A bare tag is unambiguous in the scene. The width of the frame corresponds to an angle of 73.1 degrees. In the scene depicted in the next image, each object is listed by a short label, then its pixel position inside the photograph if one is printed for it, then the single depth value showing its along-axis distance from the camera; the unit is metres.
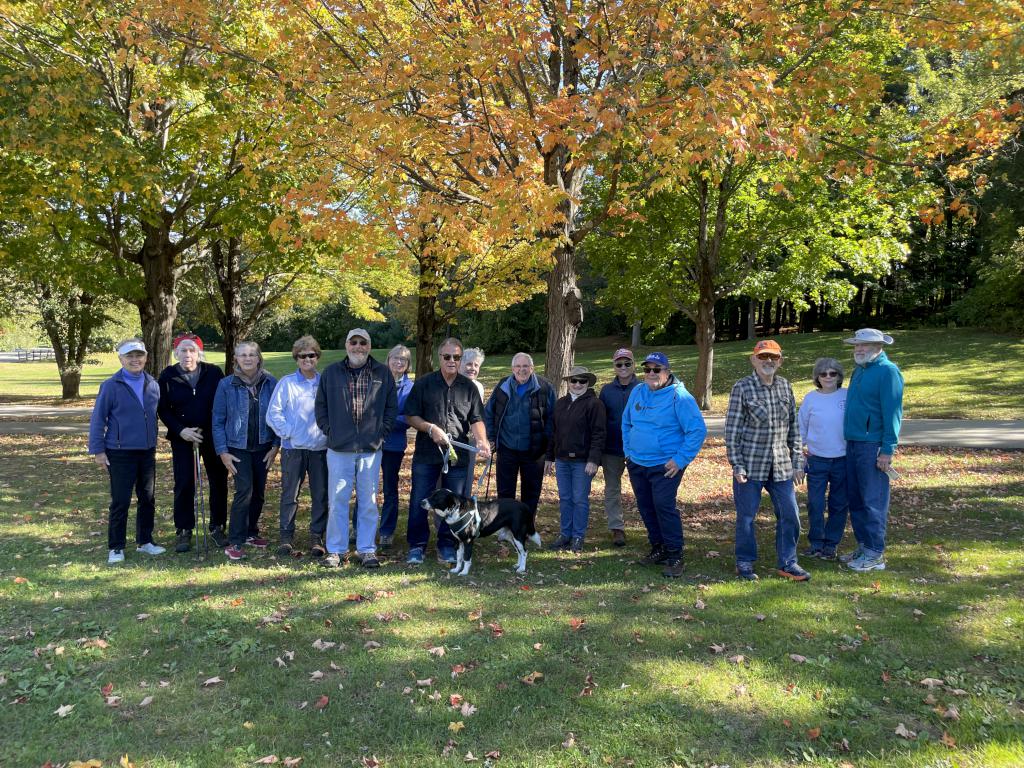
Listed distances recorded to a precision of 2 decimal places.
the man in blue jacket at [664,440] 5.93
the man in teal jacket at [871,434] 5.84
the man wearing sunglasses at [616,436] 6.84
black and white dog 5.83
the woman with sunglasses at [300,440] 6.50
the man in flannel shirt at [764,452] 5.69
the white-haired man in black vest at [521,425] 6.84
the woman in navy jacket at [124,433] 6.21
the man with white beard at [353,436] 6.23
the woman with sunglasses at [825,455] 6.32
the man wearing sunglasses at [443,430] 6.40
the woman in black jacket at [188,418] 6.60
